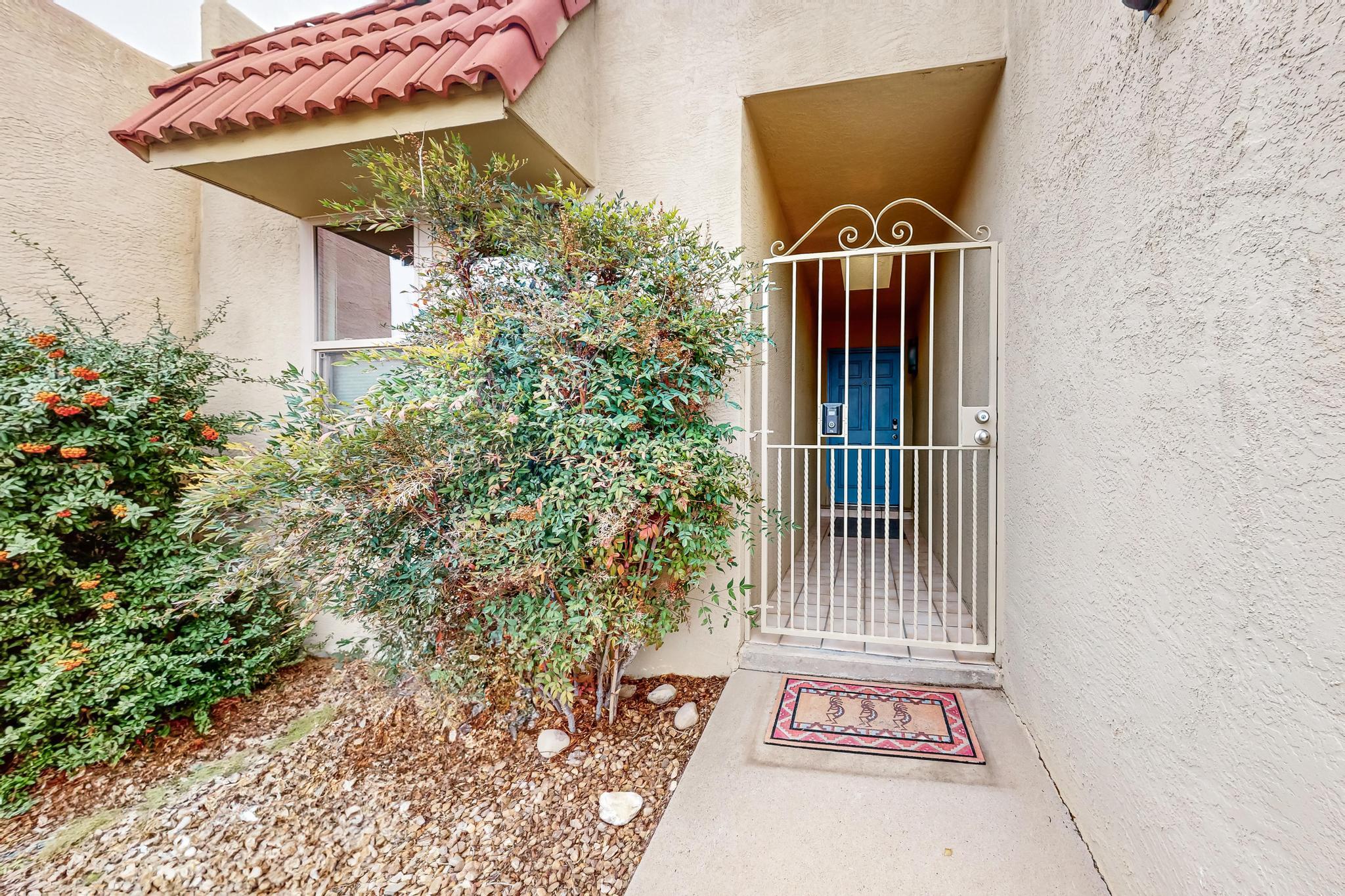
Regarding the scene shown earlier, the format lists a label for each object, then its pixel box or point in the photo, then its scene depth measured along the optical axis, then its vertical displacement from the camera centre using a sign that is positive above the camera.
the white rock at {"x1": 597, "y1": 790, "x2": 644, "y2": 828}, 2.03 -1.46
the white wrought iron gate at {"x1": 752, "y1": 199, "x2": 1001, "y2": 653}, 2.96 +0.17
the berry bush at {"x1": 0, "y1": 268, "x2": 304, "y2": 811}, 2.49 -0.63
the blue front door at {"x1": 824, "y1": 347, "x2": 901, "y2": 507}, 7.17 +0.68
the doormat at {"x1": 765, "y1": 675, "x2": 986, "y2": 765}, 2.25 -1.30
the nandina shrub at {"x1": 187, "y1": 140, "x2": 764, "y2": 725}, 2.16 -0.04
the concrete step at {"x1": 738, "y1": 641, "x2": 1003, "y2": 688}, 2.69 -1.20
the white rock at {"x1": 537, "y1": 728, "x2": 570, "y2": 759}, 2.42 -1.41
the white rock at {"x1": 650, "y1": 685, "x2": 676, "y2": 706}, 2.77 -1.35
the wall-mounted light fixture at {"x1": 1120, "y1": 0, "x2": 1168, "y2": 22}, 1.32 +1.16
